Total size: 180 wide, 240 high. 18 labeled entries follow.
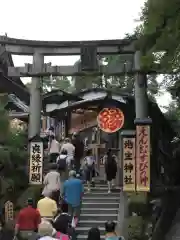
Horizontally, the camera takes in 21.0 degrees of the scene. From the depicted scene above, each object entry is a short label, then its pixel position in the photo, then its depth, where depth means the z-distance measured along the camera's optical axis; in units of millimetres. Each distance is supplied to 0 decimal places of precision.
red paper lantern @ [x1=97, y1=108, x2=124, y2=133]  17938
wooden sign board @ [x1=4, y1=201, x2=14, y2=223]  13703
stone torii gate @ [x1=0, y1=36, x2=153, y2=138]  18234
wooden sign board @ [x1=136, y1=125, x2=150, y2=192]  14117
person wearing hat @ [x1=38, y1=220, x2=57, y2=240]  6909
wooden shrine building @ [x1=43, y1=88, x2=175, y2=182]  19719
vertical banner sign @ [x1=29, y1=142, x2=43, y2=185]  16109
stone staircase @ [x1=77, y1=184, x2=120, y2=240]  13711
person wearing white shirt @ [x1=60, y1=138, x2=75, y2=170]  16438
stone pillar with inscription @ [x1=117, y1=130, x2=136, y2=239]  14289
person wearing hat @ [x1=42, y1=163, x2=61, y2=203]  13211
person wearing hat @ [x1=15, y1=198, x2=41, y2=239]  10039
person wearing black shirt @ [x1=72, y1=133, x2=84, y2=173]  17375
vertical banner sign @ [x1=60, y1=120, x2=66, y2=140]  23938
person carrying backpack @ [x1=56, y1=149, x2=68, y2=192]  15711
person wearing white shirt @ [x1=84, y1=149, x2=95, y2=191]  16625
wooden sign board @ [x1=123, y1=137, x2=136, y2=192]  14305
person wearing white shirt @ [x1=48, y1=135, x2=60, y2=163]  17781
